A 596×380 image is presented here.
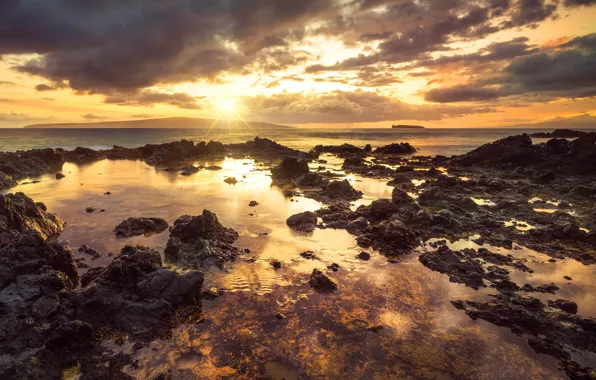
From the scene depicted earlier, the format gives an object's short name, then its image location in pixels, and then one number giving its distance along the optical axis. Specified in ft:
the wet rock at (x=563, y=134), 474.90
